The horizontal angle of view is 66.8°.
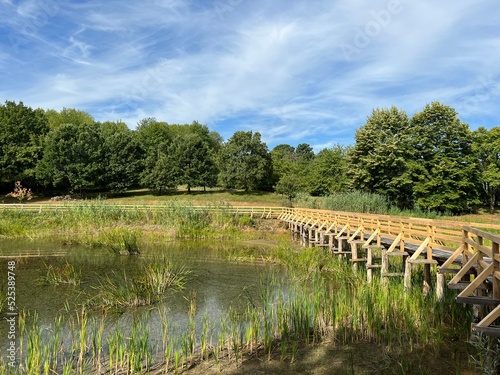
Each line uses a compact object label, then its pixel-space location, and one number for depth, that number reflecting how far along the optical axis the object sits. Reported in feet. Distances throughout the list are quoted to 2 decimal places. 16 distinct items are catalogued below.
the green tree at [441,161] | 112.98
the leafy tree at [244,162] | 176.86
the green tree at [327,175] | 170.81
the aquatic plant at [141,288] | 28.99
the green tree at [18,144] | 152.15
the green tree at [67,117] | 210.77
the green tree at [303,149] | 416.77
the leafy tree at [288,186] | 160.24
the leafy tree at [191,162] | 173.37
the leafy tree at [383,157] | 113.91
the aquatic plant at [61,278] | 35.73
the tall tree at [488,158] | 136.56
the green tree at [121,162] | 169.68
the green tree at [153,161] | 170.71
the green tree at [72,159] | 153.99
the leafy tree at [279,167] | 200.95
